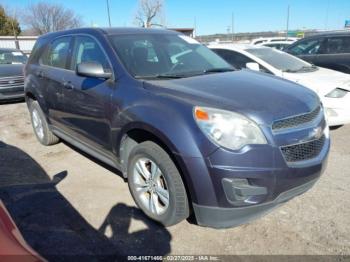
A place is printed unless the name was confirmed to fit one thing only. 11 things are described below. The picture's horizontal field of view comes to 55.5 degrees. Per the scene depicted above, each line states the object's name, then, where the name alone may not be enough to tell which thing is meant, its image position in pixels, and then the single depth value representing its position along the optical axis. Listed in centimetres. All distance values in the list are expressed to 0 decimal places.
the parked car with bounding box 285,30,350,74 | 764
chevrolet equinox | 251
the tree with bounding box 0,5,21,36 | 4753
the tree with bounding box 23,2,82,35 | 5038
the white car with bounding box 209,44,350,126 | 530
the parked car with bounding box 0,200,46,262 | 136
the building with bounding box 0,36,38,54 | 3329
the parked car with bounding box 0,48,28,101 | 894
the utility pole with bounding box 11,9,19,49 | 4447
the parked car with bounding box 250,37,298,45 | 1632
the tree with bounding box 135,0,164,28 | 4625
